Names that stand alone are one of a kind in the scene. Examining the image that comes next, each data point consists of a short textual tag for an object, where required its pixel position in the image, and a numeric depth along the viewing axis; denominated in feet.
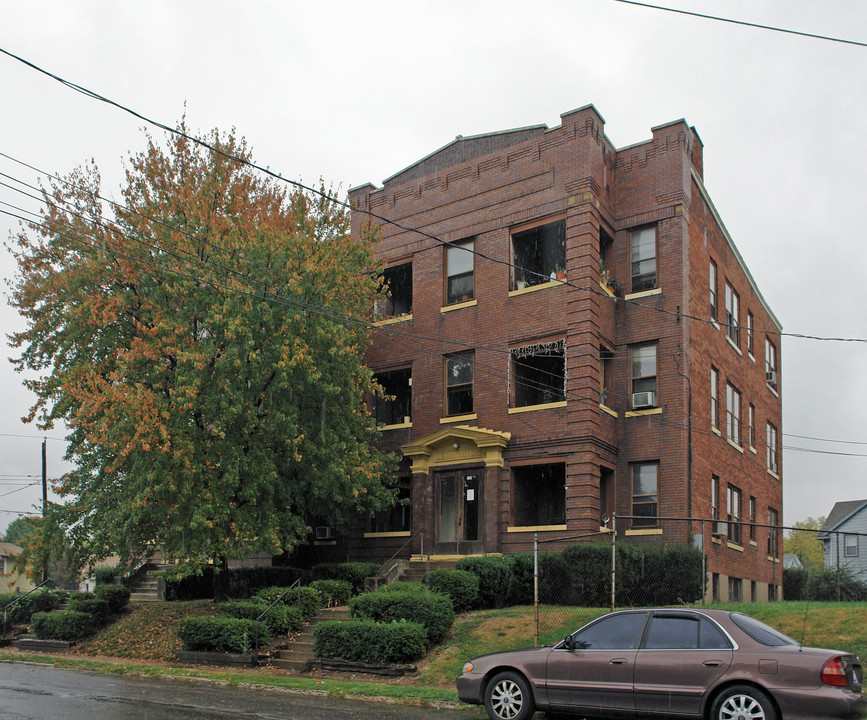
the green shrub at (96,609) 81.20
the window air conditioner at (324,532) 98.48
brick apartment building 82.48
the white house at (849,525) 163.63
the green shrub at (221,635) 63.72
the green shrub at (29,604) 91.45
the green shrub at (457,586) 67.36
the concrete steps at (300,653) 61.57
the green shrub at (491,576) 70.64
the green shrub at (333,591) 76.23
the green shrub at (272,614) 66.90
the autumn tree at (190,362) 67.31
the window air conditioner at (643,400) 82.65
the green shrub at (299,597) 70.94
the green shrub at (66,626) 79.36
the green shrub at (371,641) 56.85
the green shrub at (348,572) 85.30
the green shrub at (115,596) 83.30
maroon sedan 31.30
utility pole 132.46
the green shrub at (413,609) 60.13
